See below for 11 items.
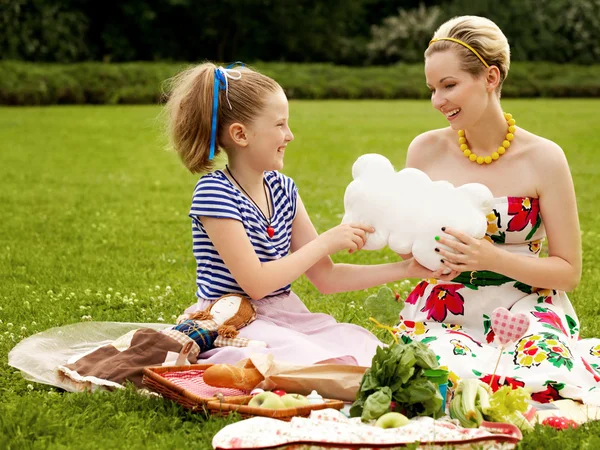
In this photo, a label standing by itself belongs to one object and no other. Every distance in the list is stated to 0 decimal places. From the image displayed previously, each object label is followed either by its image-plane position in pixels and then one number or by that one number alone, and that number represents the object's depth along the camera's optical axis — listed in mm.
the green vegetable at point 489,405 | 3070
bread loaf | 3229
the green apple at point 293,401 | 3096
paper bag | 3279
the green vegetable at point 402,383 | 3020
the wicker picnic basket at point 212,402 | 3035
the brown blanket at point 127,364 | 3516
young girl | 3555
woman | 3621
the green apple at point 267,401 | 3082
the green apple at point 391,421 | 2920
